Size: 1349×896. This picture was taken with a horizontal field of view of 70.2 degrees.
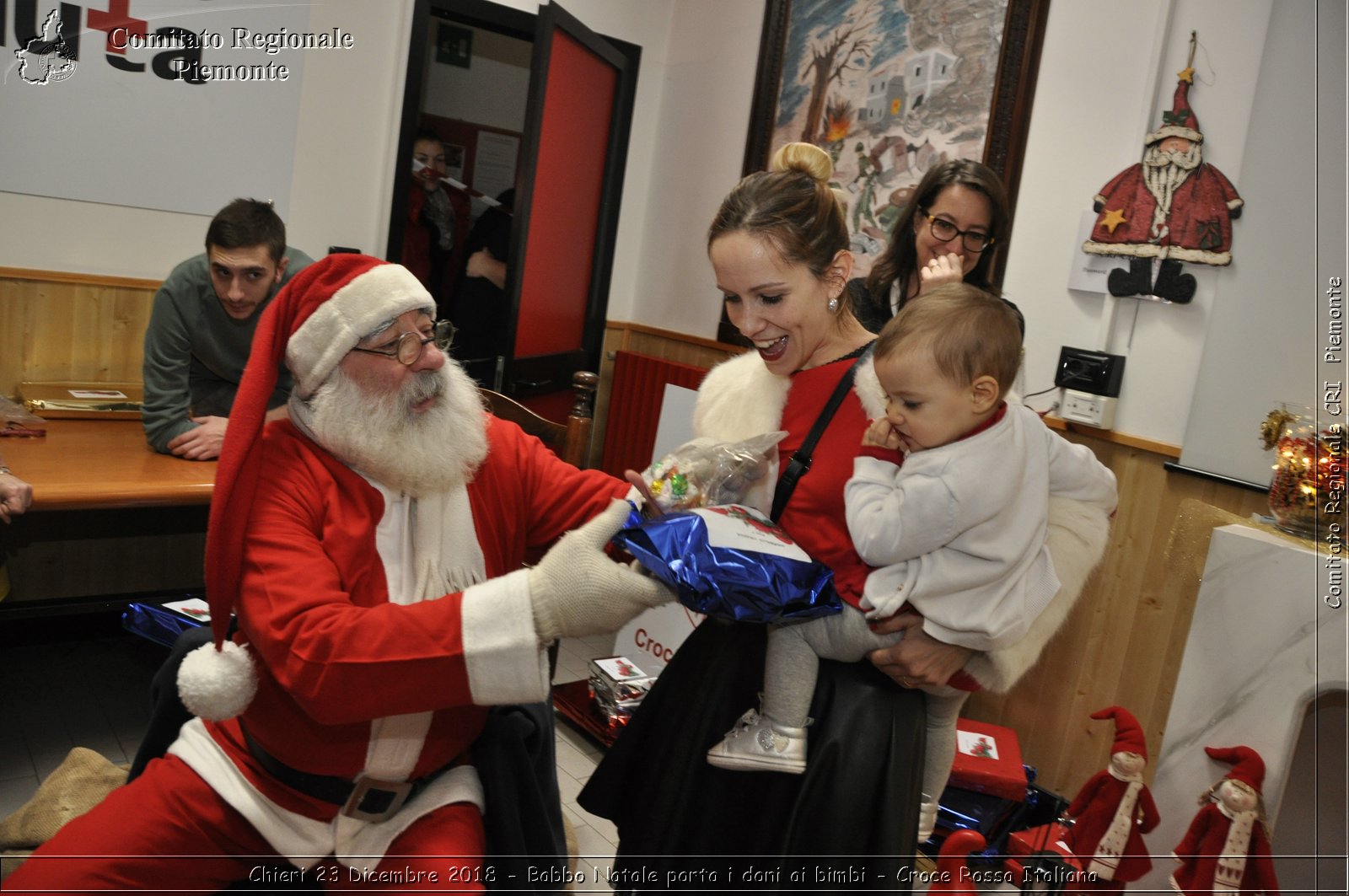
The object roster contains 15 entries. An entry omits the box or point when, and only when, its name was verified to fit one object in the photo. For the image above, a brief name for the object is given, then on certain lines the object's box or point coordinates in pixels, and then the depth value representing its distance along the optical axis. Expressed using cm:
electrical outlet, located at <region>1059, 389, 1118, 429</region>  311
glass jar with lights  182
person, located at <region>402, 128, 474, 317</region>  480
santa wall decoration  280
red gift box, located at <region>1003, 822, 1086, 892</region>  130
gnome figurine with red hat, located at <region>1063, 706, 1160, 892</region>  179
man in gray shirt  286
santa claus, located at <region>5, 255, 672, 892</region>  140
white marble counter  179
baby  134
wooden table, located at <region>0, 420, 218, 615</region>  245
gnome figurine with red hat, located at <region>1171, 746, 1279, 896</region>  154
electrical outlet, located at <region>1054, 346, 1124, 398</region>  310
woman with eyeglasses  218
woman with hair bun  134
